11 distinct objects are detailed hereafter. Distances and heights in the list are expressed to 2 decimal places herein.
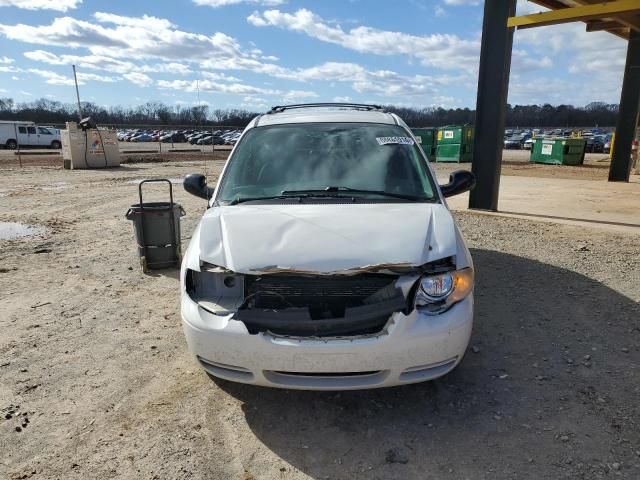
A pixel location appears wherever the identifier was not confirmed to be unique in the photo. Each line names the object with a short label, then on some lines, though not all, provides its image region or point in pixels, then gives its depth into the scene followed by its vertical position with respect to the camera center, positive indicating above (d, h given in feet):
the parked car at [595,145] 127.85 -2.83
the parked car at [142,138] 204.74 -2.58
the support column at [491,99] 28.45 +2.13
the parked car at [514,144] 154.20 -3.17
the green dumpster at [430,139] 87.04 -0.98
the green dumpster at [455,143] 79.56 -1.59
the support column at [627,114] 46.32 +2.07
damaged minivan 8.39 -3.05
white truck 116.78 -1.11
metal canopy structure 27.94 +3.92
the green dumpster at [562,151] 73.51 -2.56
